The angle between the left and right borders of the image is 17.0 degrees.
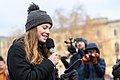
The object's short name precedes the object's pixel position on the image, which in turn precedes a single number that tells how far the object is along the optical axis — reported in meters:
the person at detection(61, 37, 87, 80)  7.92
